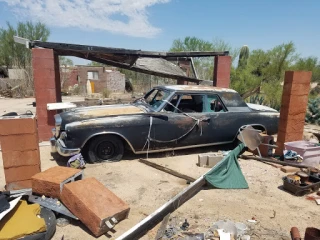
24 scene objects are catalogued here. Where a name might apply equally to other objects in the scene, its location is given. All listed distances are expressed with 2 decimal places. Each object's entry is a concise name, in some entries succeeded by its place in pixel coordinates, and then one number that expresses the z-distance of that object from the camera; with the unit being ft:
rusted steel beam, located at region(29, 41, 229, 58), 20.71
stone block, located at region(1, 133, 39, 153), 11.64
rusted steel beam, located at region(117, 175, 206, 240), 9.18
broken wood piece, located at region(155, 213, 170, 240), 9.54
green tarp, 13.87
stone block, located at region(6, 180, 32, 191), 12.18
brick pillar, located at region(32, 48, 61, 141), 20.61
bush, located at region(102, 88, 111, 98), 65.92
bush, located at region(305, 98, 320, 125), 31.91
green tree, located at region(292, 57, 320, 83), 63.99
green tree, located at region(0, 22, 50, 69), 81.25
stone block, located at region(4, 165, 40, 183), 12.07
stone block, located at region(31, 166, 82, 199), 10.89
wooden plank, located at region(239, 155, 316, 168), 16.60
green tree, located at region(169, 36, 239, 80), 65.34
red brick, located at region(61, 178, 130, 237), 9.50
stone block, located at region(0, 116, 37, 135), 11.47
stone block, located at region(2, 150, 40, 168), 11.85
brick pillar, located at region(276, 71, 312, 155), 17.72
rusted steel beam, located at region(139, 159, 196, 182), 14.83
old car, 16.14
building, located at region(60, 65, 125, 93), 85.87
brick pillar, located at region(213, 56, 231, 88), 26.91
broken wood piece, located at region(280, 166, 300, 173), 16.36
